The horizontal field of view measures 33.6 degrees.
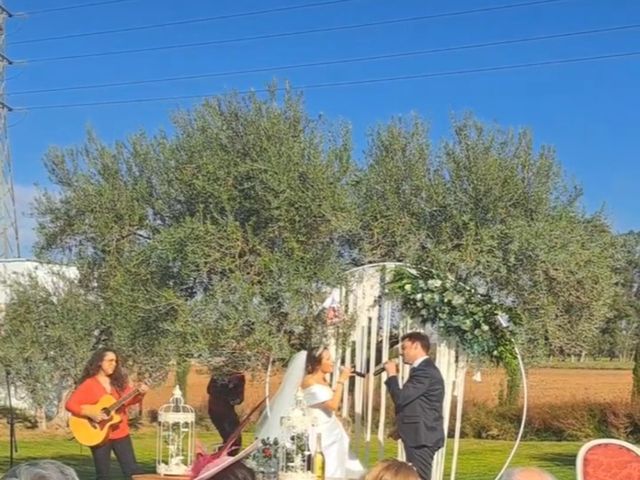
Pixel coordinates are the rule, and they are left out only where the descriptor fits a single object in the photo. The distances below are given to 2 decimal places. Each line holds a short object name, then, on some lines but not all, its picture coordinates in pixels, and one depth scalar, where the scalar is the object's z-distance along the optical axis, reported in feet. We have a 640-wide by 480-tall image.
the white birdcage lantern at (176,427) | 24.41
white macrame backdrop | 26.89
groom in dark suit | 23.25
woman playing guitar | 25.21
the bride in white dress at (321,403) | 23.67
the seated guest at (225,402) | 31.89
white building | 35.55
